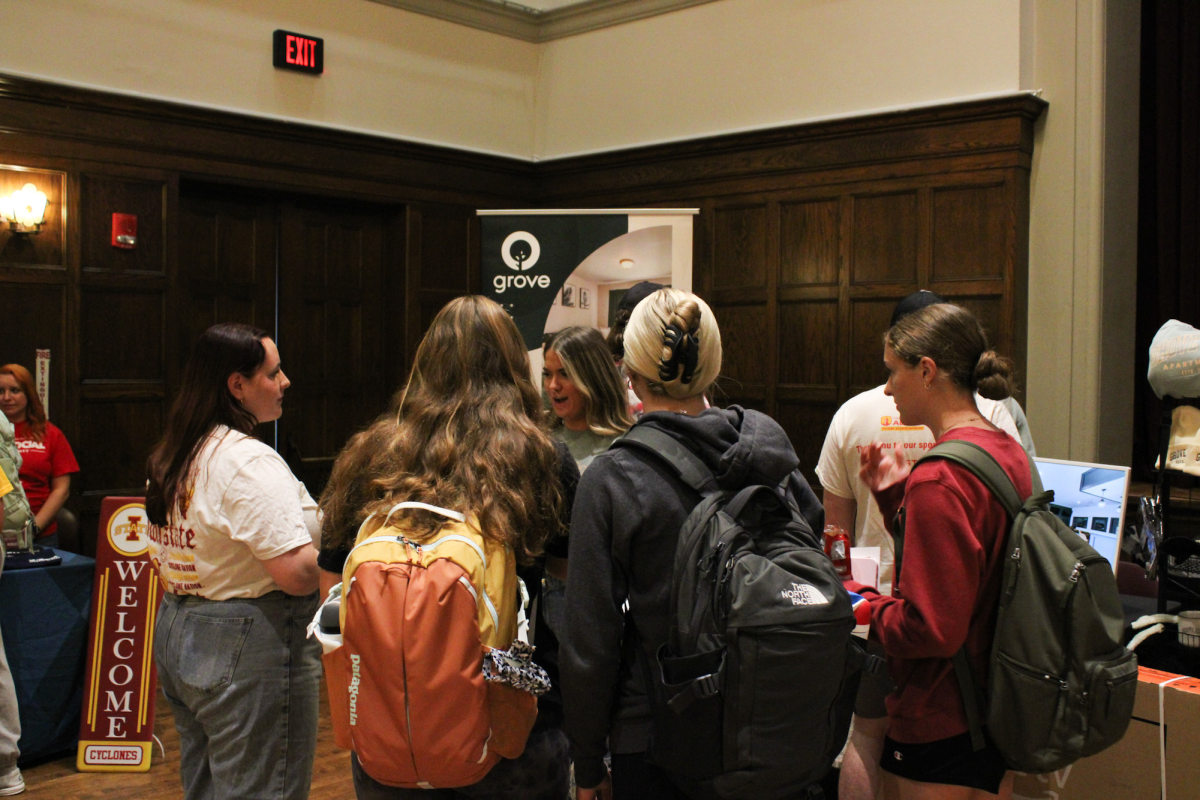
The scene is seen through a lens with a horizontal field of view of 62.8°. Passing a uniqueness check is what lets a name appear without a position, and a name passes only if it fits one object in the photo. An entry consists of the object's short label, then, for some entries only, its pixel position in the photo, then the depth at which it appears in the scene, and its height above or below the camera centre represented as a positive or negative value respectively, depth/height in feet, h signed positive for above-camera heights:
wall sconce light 16.63 +2.73
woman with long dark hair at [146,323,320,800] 7.00 -1.55
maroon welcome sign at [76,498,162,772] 12.32 -3.55
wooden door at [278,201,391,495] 20.93 +1.00
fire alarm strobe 17.84 +2.55
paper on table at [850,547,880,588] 7.77 -1.48
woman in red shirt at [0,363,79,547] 15.24 -1.27
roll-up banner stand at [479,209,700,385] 18.28 +2.20
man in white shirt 9.28 -0.62
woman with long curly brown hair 5.34 -0.49
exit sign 19.54 +6.46
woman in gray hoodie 5.00 -0.86
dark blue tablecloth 12.23 -3.47
